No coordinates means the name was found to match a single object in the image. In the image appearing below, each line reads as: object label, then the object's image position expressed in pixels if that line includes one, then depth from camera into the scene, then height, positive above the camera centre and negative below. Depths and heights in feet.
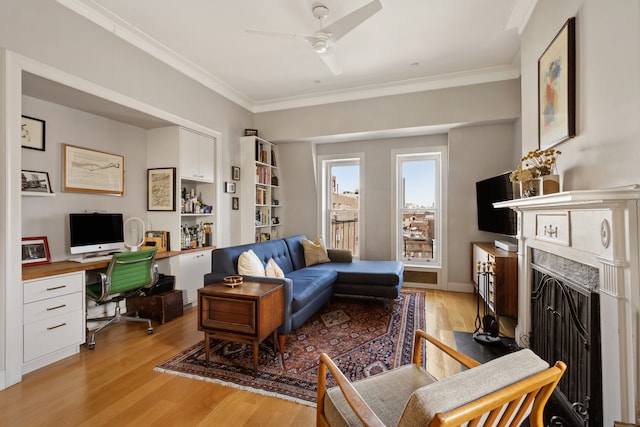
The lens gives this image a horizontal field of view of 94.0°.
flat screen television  10.92 +0.23
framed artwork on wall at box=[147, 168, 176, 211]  12.22 +0.99
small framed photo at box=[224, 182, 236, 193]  14.70 +1.29
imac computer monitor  9.78 -0.66
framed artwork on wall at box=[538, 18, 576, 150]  5.94 +2.69
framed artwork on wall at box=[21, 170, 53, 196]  8.72 +0.92
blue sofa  8.91 -2.41
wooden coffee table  7.27 -2.52
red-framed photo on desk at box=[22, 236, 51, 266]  8.75 -1.13
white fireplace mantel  4.13 -0.87
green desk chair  9.02 -2.17
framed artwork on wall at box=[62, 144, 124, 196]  9.99 +1.52
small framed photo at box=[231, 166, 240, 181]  15.17 +2.05
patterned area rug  7.06 -3.97
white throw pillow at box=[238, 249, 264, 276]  9.21 -1.65
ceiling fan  7.47 +5.06
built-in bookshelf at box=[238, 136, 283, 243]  15.55 +1.19
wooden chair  2.57 -1.69
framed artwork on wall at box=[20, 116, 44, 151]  8.77 +2.43
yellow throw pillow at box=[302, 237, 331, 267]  13.89 -1.89
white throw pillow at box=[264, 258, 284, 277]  9.60 -1.88
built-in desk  7.47 -2.63
